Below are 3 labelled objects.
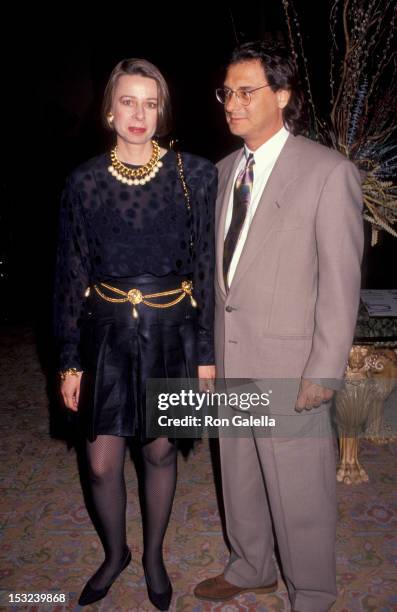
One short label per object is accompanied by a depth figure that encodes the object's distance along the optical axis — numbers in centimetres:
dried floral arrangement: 297
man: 190
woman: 215
